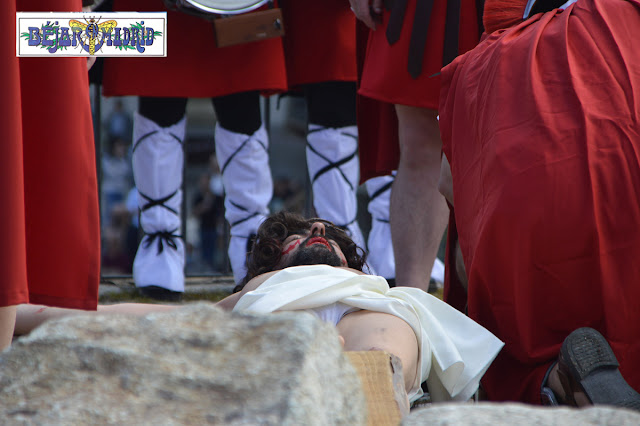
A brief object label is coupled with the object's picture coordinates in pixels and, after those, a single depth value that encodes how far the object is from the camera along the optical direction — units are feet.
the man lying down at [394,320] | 33.88
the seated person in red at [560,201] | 31.16
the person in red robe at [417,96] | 37.21
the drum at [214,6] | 38.03
